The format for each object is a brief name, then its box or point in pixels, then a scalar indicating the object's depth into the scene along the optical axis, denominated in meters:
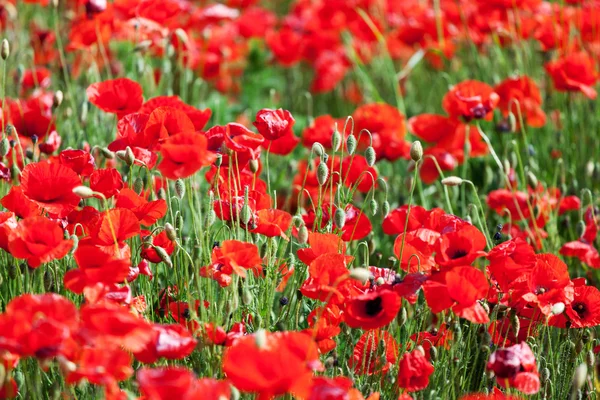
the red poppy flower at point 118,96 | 4.56
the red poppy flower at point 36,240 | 3.42
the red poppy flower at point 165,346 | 3.10
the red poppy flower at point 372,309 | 3.45
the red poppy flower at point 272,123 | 4.30
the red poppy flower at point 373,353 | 3.83
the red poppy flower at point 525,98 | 6.41
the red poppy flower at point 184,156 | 3.54
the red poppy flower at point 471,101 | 5.50
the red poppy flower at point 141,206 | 3.96
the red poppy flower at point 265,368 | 2.73
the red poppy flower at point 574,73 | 6.32
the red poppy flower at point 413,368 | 3.48
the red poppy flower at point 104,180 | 4.06
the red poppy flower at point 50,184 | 3.96
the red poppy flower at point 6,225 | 3.71
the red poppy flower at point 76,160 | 4.24
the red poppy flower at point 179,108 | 4.37
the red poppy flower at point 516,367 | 3.28
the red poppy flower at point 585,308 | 3.96
